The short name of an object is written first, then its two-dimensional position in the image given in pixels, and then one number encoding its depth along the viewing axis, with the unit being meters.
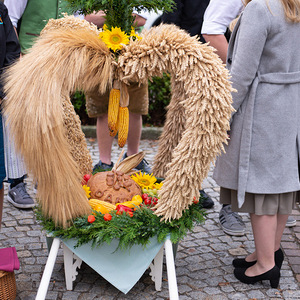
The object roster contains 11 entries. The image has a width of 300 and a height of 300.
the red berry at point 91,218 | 2.25
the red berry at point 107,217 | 2.29
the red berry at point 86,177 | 2.75
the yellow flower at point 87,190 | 2.52
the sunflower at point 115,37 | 2.19
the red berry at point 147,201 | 2.49
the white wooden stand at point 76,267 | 2.21
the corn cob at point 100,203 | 2.42
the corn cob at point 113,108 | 2.25
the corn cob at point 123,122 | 2.27
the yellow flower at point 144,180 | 2.75
